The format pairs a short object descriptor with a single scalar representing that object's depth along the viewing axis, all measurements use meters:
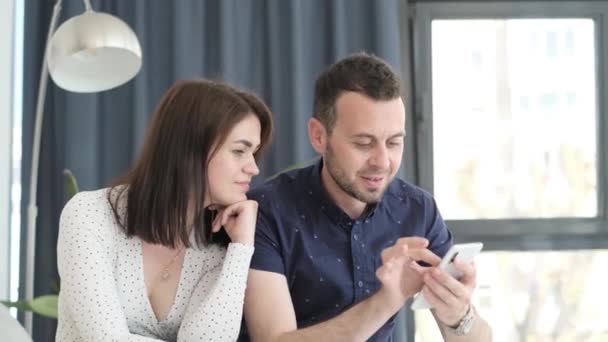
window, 3.71
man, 2.62
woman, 2.56
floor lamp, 3.12
